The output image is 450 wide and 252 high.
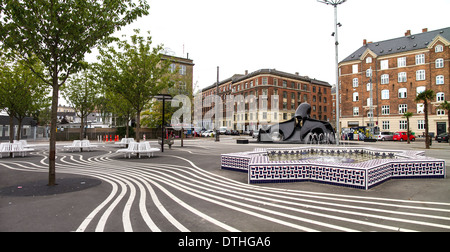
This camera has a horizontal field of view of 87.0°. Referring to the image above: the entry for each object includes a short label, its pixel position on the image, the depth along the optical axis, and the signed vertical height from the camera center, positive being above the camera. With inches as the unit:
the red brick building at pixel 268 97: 2549.2 +432.4
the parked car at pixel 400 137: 1450.5 -23.7
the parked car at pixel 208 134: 1920.3 -2.3
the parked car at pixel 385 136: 1508.4 -18.1
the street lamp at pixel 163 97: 665.2 +108.0
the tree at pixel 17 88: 589.0 +120.5
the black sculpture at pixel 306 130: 1048.3 +15.8
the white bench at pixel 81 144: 691.1 -29.0
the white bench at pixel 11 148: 540.6 -31.2
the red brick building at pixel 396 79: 1745.8 +445.0
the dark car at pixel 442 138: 1292.1 -27.3
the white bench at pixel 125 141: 803.9 -24.2
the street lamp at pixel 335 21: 789.9 +381.9
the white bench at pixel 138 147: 535.2 -30.5
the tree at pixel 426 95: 906.1 +146.5
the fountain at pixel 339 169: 260.8 -44.4
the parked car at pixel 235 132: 2381.6 +16.4
